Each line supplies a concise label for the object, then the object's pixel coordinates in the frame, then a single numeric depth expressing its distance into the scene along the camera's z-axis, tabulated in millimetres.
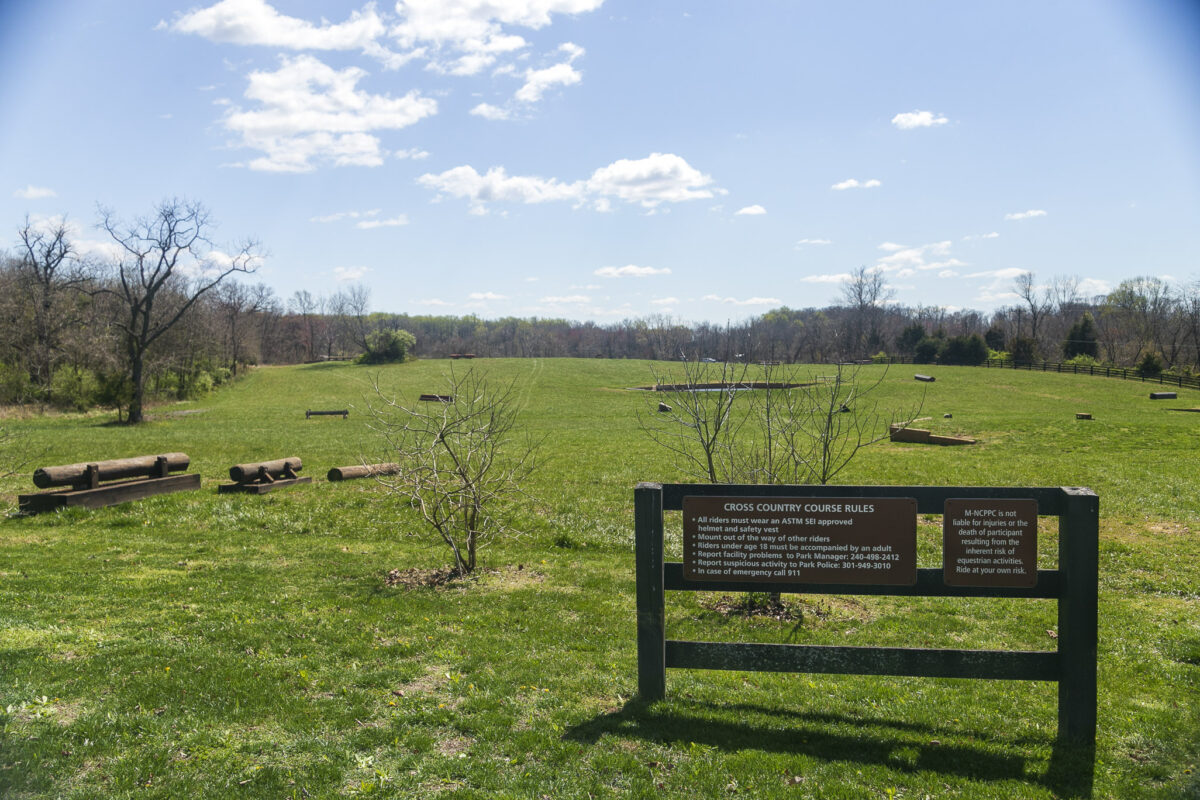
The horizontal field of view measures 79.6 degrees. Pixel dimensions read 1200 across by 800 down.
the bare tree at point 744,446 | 10008
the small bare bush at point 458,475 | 10641
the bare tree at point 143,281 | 39812
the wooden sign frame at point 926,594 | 4977
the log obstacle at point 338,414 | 44844
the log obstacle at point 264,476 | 18078
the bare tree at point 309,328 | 131125
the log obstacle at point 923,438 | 28984
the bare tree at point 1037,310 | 104562
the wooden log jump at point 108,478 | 15141
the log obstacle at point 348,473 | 19828
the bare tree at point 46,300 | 49281
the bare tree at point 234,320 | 74312
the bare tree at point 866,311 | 100775
